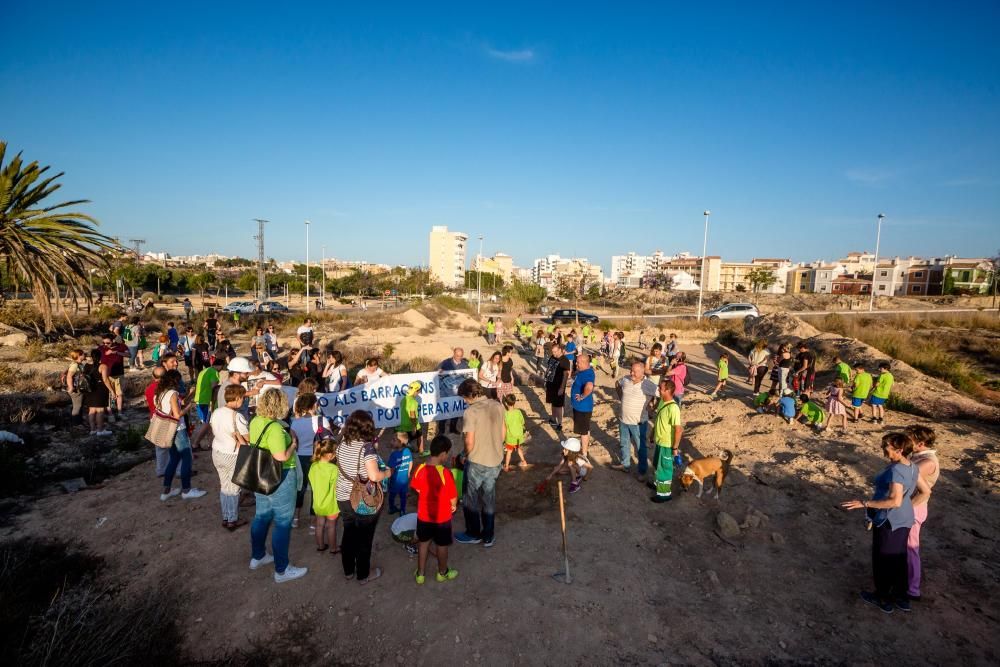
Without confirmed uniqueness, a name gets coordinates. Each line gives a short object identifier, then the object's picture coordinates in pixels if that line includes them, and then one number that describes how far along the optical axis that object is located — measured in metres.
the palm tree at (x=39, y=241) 13.56
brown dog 7.19
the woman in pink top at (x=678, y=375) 10.78
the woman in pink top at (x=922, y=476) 4.63
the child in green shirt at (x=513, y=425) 7.77
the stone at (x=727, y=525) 6.25
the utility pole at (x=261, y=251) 49.35
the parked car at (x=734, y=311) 40.91
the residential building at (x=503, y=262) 150.15
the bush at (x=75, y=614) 3.89
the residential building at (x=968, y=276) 79.62
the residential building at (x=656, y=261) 187.62
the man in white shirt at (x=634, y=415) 7.69
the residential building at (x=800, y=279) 117.12
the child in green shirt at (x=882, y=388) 10.59
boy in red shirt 4.87
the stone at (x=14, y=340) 18.02
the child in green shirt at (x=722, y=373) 14.38
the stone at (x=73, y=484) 7.22
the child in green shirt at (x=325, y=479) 5.05
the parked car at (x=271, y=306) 41.97
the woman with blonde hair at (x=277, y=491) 4.82
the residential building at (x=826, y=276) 112.00
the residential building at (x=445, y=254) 146.00
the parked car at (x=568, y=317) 38.99
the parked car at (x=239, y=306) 40.80
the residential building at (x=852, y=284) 100.38
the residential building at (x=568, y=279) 82.23
